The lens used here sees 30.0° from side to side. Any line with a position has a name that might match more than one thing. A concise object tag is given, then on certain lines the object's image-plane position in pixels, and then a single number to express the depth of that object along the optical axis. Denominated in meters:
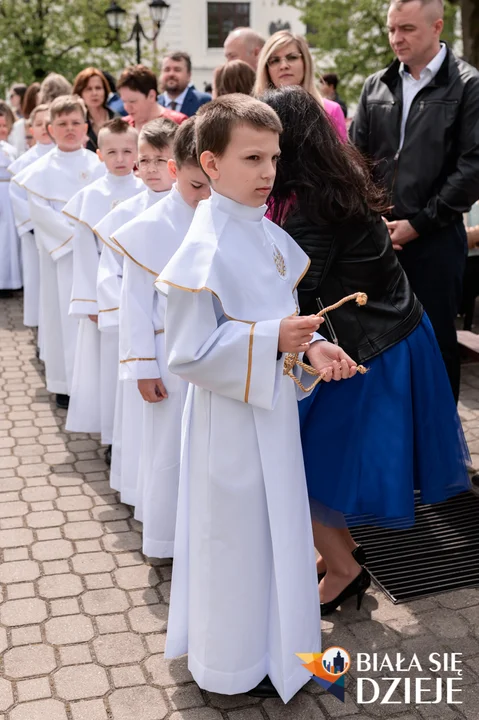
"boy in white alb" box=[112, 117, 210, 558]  3.73
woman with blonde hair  4.93
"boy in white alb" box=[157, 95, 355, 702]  2.65
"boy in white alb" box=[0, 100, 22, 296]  9.70
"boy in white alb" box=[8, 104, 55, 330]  7.58
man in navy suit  7.41
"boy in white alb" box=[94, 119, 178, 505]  4.13
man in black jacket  4.57
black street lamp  17.61
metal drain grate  3.85
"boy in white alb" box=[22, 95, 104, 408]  5.92
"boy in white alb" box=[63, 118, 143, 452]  4.90
